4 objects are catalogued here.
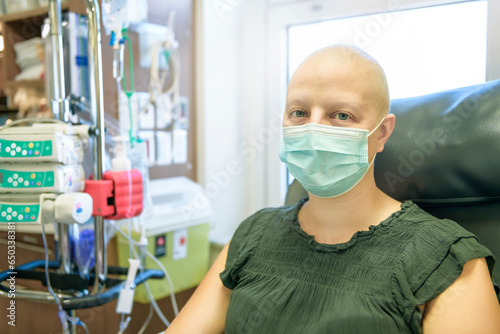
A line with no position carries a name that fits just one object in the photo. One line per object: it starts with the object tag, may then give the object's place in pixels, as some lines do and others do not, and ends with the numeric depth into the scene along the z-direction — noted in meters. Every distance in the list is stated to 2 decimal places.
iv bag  1.50
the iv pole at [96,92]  1.26
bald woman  0.82
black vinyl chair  0.97
